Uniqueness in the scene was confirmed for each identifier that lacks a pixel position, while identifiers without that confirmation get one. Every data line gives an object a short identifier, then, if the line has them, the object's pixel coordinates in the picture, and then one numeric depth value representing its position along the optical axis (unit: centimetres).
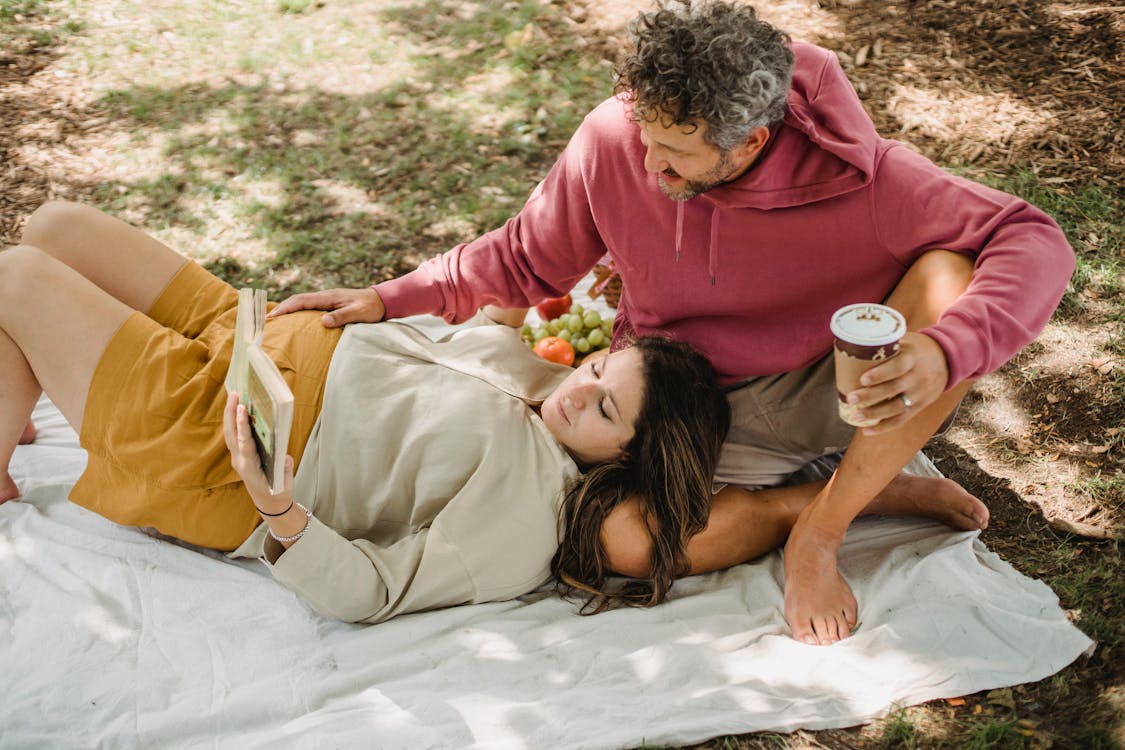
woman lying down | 286
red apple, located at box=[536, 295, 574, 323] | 438
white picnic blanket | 260
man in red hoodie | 252
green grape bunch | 414
